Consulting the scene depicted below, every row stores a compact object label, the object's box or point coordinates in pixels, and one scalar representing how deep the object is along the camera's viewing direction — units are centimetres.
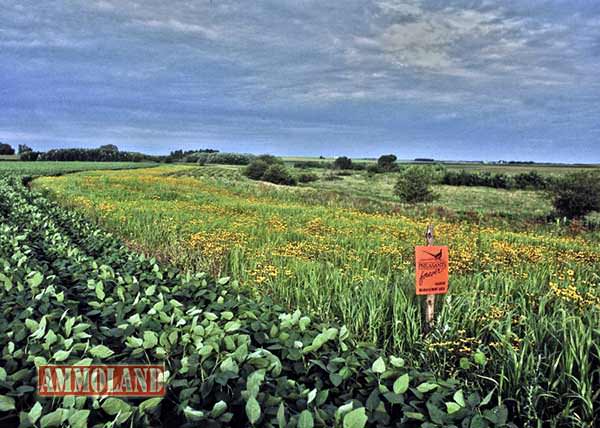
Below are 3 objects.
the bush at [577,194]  2433
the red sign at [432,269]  350
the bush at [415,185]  3038
